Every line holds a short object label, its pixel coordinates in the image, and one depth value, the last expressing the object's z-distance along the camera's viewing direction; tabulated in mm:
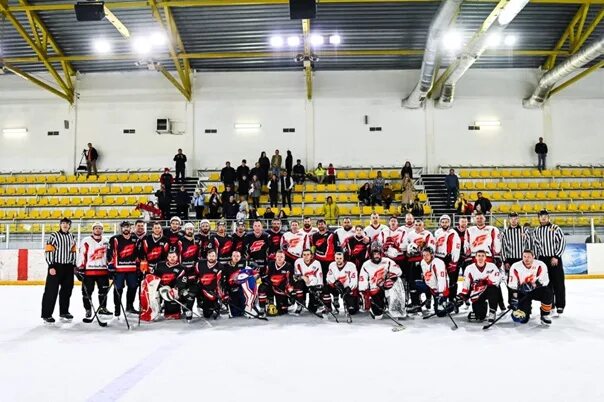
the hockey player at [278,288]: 7406
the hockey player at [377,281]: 7203
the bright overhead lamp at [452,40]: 13883
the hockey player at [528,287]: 6582
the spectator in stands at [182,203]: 15203
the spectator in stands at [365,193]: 16359
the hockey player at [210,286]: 7195
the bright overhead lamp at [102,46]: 16000
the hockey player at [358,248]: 7789
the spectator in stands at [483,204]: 14250
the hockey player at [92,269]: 7102
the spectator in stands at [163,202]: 15250
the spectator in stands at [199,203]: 15289
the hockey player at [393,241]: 7754
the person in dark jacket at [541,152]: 18109
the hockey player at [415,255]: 7477
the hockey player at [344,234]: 8042
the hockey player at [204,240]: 7844
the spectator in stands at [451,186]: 16172
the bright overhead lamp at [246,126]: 18797
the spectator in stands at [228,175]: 16142
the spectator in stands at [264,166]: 16531
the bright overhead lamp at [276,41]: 15793
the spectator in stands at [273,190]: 15696
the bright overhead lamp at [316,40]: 15303
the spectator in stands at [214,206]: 14625
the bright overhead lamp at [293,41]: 15509
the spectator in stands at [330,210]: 13992
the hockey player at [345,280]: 7184
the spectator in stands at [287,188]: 15992
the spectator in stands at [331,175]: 17531
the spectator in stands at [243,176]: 16062
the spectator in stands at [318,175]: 17531
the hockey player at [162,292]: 7074
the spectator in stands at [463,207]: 13873
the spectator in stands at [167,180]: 15828
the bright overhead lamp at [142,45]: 13744
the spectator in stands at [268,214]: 13438
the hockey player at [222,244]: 8086
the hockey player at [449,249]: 7555
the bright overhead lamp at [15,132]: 19219
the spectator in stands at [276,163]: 16641
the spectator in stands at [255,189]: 15773
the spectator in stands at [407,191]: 15742
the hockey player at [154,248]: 7531
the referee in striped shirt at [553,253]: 7215
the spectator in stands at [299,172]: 17183
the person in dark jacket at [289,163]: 16781
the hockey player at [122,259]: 7344
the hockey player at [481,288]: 6828
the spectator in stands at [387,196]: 16109
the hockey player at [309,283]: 7363
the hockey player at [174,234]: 7773
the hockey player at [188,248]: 7703
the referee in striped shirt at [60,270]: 7026
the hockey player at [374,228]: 8078
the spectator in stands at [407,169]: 16953
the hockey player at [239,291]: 7312
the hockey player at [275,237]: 8195
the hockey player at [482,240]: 7512
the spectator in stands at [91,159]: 18328
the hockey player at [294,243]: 8094
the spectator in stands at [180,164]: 17453
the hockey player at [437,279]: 7109
